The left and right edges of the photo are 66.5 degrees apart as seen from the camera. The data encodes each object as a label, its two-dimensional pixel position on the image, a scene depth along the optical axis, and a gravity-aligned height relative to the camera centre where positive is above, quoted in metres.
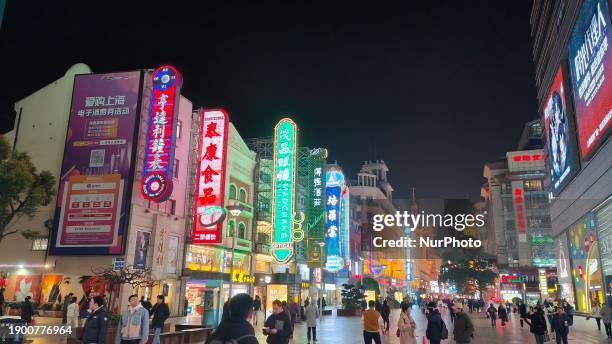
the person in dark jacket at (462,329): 10.15 -0.90
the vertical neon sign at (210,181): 32.41 +6.76
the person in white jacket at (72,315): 19.58 -1.56
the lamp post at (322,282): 40.53 +0.01
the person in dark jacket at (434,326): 11.33 -0.95
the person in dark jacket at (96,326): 8.97 -0.91
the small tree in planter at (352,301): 41.87 -1.54
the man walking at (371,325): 12.79 -1.10
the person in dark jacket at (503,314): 31.17 -1.74
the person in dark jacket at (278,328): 9.09 -0.89
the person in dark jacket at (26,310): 18.61 -1.35
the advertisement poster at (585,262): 29.50 +1.80
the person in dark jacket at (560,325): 15.33 -1.16
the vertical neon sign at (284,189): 38.59 +7.57
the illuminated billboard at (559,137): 31.11 +10.65
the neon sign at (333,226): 52.50 +6.34
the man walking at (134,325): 10.41 -1.01
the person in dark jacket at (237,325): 4.29 -0.40
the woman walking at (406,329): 10.89 -1.01
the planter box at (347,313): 41.59 -2.54
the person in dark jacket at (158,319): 13.88 -1.16
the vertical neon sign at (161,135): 28.59 +8.79
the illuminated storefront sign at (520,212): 80.44 +12.88
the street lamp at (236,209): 21.59 +3.27
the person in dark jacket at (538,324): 14.82 -1.13
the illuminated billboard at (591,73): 22.73 +11.33
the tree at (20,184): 23.51 +4.72
